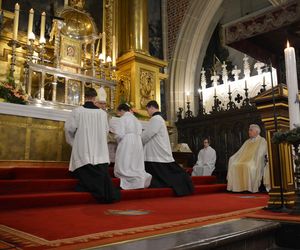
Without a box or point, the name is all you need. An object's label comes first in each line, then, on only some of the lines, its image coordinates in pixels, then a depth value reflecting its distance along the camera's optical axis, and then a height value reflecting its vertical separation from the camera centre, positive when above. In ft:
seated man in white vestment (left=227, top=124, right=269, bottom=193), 18.49 -0.18
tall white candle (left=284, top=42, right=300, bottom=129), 8.25 +2.39
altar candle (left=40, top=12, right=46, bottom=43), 20.56 +10.59
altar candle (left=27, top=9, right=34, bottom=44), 20.12 +10.49
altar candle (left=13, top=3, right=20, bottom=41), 19.90 +10.55
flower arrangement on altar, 17.41 +4.58
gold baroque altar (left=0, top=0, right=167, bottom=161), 17.56 +8.36
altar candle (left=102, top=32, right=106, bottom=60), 24.21 +10.46
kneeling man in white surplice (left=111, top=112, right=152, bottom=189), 14.79 +0.59
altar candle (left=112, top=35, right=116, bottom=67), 25.92 +10.75
